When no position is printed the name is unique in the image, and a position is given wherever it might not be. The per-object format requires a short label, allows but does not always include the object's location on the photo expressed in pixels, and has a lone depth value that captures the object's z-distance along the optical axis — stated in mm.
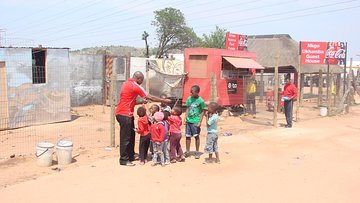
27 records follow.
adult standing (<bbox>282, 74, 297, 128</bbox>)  12656
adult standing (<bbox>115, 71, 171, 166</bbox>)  7332
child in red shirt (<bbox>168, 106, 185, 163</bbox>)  7691
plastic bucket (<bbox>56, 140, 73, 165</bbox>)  7559
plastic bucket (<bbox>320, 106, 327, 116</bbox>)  16484
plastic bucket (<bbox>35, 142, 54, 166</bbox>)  7387
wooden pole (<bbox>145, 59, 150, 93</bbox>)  14630
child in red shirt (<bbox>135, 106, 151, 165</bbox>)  7520
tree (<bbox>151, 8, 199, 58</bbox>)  43875
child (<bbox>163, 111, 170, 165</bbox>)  7445
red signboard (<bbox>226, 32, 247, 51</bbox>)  19594
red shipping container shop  15294
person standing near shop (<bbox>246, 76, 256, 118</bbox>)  16172
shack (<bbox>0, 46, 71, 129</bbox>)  12922
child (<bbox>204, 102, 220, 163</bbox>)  7574
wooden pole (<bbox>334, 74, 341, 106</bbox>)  22267
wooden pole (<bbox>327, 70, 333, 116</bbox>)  16328
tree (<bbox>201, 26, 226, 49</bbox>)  41969
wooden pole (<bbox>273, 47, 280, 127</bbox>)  12477
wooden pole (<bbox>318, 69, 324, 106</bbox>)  18697
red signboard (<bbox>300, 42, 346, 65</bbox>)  19203
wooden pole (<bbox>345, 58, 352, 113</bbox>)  17236
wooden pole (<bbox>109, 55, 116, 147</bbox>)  8820
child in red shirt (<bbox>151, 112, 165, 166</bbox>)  7371
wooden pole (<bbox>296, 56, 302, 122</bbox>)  14536
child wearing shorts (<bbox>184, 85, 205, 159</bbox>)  8164
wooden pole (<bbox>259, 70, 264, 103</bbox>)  19241
